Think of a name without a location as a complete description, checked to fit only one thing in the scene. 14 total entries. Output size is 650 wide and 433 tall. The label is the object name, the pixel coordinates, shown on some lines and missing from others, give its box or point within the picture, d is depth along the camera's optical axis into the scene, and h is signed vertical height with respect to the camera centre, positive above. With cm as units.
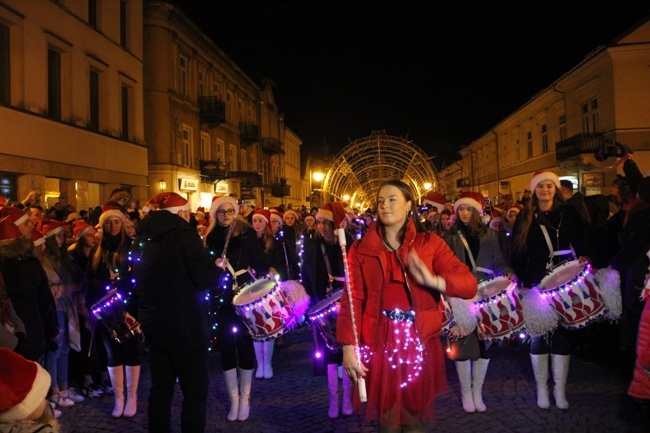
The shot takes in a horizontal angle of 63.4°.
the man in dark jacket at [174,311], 395 -66
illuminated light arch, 2027 +239
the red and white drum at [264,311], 497 -85
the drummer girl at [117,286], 536 -64
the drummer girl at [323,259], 624 -46
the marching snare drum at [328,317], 494 -93
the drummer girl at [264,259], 561 -45
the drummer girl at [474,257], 525 -41
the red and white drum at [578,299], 469 -76
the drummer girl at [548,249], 505 -34
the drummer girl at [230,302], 512 -77
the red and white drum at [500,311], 487 -89
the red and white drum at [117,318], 525 -92
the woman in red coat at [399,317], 304 -58
